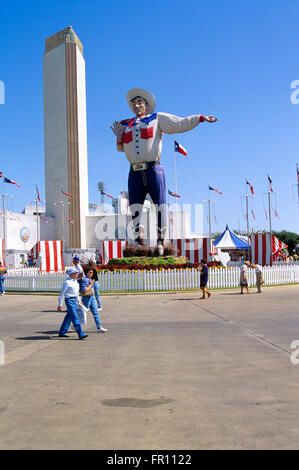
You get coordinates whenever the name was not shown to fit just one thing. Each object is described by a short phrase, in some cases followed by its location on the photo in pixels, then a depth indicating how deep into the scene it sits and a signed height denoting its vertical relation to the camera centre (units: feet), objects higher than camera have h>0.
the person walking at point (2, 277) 69.41 -3.46
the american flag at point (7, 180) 120.64 +20.80
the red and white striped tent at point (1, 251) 88.79 +1.03
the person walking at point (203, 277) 56.08 -3.40
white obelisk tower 208.74 +57.24
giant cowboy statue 72.95 +16.99
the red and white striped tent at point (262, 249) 94.02 +0.08
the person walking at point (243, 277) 60.29 -3.75
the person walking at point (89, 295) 32.65 -3.19
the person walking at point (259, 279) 62.18 -4.22
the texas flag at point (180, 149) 103.60 +24.41
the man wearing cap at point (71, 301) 29.76 -3.20
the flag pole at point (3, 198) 137.10 +18.20
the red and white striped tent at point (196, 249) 101.14 +0.43
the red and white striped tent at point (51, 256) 89.56 -0.25
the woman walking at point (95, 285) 42.05 -3.04
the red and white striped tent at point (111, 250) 104.58 +0.77
